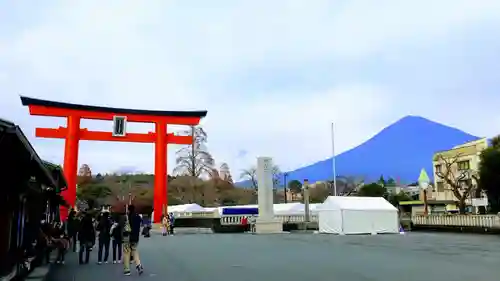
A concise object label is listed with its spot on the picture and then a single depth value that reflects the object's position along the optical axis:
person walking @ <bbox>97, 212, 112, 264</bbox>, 13.93
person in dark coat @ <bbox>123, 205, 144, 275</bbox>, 11.09
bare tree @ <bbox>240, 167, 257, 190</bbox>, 72.06
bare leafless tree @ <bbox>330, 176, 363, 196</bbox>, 75.31
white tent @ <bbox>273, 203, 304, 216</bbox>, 43.03
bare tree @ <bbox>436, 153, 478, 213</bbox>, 39.66
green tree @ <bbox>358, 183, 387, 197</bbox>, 65.00
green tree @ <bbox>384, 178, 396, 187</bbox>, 104.22
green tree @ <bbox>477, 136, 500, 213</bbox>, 35.59
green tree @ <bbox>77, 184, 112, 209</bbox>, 66.88
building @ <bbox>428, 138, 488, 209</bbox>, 62.28
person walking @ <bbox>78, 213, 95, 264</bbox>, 13.67
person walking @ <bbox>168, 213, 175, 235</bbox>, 32.62
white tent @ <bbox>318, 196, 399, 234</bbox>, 29.86
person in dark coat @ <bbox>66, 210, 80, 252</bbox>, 15.19
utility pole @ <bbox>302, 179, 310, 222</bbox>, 37.03
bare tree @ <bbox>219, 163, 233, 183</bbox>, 71.91
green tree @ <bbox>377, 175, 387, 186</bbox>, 85.45
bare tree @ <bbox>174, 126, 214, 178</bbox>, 59.19
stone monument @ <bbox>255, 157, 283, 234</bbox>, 33.12
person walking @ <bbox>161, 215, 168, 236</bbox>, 31.02
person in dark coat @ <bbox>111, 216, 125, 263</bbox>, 13.02
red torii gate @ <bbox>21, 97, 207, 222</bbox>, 35.19
